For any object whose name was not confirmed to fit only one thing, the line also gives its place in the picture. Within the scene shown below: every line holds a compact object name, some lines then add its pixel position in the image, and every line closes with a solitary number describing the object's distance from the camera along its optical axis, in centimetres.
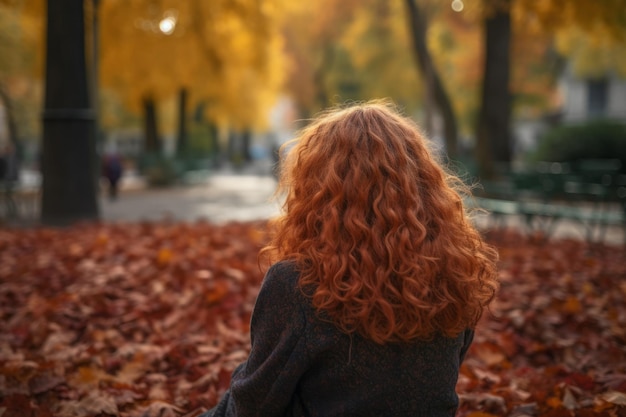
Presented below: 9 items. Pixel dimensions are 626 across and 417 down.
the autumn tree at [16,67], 2480
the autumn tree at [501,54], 1438
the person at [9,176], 1315
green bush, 2011
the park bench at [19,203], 1309
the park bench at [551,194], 958
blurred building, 3991
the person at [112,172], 2222
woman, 196
